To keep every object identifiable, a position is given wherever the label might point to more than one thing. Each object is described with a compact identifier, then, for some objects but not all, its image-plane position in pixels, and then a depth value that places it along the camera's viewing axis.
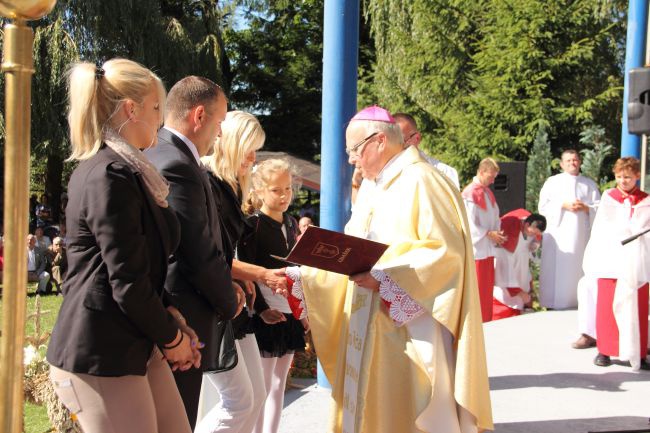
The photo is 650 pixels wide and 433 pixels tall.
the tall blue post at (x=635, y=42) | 10.36
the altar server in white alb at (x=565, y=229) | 10.28
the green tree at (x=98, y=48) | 17.06
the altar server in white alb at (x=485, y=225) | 9.88
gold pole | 1.68
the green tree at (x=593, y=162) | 12.91
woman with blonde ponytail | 2.35
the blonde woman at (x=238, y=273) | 3.47
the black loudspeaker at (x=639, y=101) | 4.98
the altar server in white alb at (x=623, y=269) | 6.70
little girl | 4.16
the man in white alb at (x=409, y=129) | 5.38
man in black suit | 2.87
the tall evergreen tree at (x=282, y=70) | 31.00
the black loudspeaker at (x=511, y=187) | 12.26
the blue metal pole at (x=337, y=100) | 5.42
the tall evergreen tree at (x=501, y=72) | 18.81
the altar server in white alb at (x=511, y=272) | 11.01
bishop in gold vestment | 3.60
